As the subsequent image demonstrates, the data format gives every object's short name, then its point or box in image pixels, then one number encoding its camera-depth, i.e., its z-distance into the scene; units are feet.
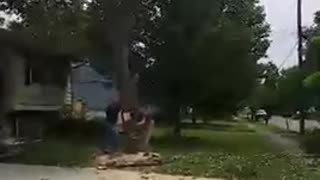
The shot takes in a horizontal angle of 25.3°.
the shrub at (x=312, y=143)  60.23
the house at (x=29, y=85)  54.13
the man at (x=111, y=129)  52.42
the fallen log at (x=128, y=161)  44.91
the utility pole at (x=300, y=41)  85.56
